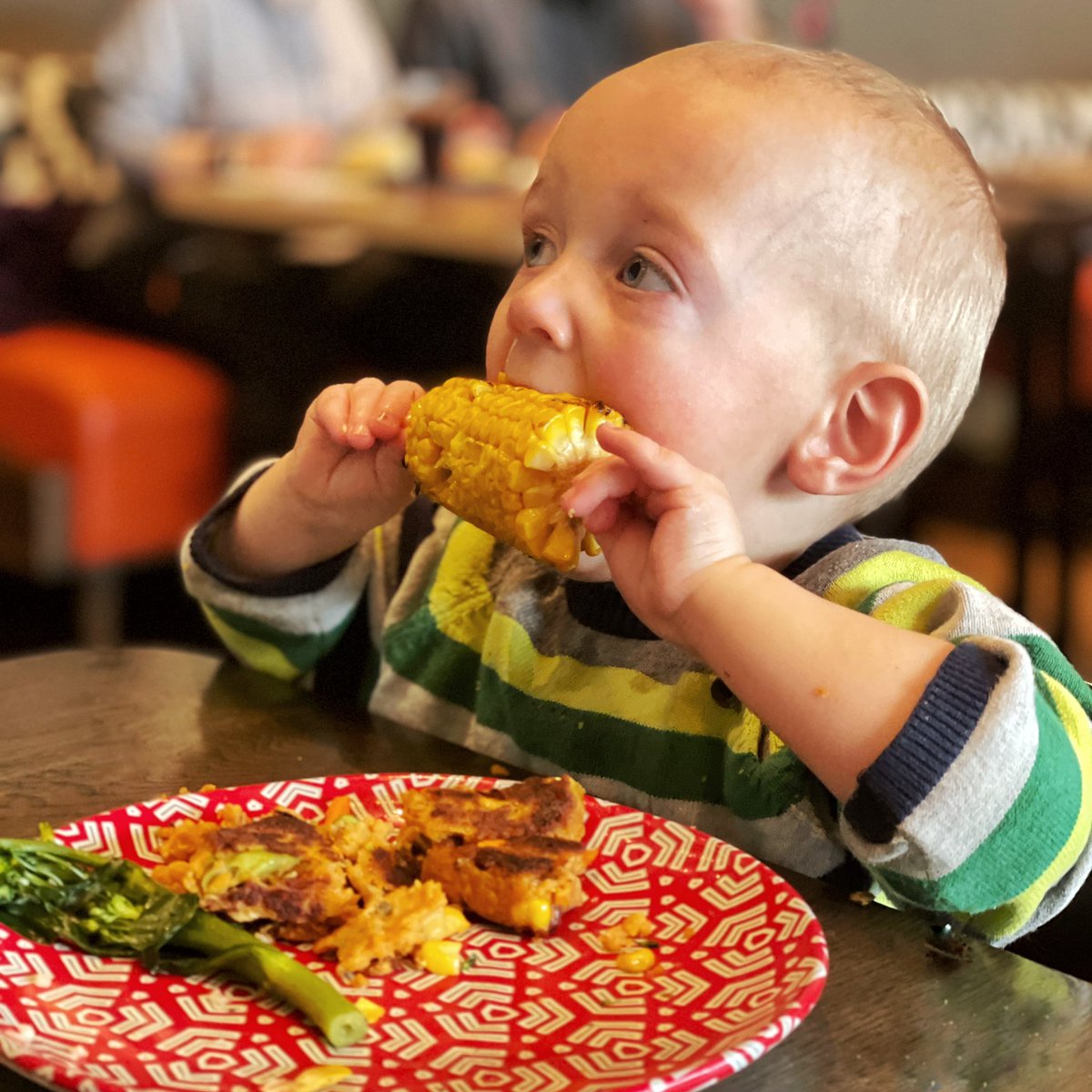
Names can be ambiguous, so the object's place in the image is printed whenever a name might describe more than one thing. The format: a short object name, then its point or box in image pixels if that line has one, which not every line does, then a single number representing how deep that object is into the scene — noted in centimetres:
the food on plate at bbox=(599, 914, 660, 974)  87
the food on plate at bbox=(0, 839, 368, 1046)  82
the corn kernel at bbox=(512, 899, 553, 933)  89
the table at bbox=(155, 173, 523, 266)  327
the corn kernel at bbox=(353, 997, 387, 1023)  81
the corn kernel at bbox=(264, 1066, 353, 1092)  72
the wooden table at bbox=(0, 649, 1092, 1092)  79
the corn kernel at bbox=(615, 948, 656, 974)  86
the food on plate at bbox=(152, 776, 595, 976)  87
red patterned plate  74
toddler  97
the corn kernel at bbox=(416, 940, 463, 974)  86
